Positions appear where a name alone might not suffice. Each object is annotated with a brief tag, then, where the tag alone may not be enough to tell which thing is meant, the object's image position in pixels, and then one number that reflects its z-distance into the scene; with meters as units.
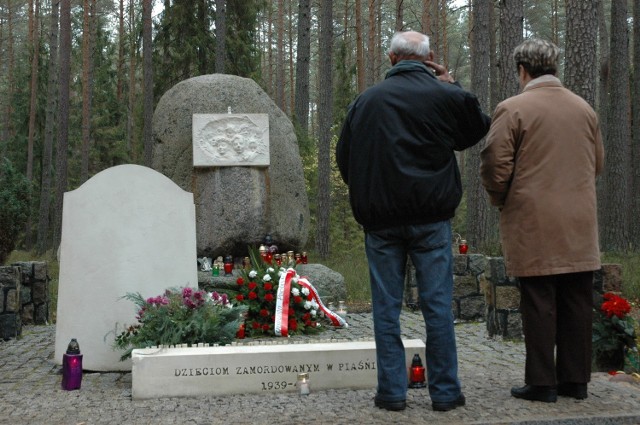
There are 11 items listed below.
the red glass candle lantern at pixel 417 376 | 5.17
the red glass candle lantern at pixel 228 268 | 9.47
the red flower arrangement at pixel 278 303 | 7.95
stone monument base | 5.11
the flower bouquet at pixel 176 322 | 5.75
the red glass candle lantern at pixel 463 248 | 9.18
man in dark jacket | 4.39
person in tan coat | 4.55
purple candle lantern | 5.47
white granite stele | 6.28
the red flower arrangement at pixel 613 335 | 5.62
